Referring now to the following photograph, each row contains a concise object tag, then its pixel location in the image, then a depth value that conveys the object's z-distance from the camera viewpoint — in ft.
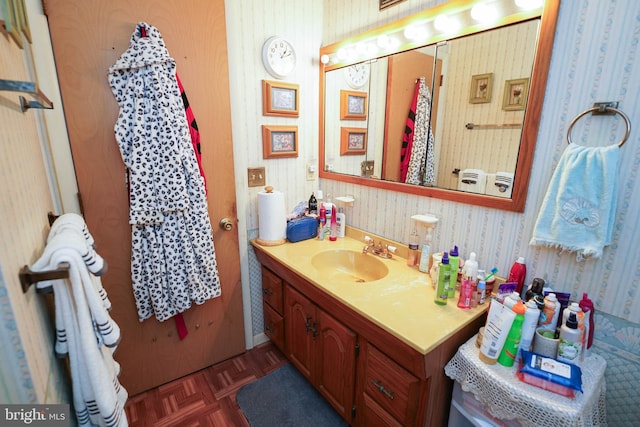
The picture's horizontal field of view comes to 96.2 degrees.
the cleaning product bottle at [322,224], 6.44
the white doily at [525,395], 2.72
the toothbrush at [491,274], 4.04
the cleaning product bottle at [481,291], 3.90
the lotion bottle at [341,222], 6.53
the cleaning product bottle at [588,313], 3.28
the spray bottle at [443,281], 3.86
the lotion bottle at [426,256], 4.83
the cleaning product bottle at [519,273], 3.80
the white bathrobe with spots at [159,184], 4.46
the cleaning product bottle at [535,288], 3.54
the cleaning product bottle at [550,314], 3.27
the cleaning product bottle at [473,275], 3.90
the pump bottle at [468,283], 3.85
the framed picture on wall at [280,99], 5.92
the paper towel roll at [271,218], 5.98
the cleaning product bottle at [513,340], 3.17
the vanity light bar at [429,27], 3.73
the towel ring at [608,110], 3.02
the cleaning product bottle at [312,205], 6.90
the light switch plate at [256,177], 6.13
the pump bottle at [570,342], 3.07
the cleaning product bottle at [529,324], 3.18
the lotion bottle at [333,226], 6.47
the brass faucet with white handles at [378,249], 5.56
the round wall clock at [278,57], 5.79
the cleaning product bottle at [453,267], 3.97
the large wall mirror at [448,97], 3.71
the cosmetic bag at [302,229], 6.24
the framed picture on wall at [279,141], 6.12
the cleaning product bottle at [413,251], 5.06
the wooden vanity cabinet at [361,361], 3.49
